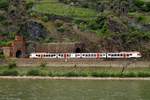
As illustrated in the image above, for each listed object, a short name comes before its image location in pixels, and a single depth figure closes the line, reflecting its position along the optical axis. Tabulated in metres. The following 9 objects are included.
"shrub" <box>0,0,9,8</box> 125.44
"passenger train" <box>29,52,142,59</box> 107.78
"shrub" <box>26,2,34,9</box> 125.66
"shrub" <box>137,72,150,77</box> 96.62
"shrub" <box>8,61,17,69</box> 105.97
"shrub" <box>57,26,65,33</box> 115.66
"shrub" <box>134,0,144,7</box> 121.06
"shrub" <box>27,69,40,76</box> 99.81
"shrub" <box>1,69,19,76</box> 100.54
